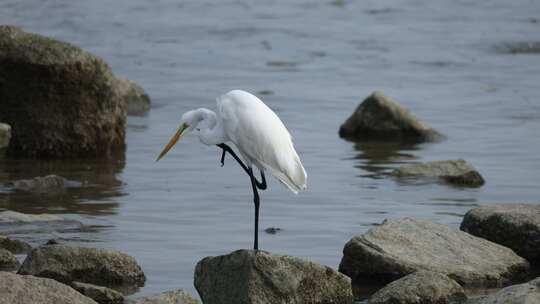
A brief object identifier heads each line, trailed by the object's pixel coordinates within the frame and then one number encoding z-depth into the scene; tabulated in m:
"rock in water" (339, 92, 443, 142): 28.62
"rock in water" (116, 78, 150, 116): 32.59
